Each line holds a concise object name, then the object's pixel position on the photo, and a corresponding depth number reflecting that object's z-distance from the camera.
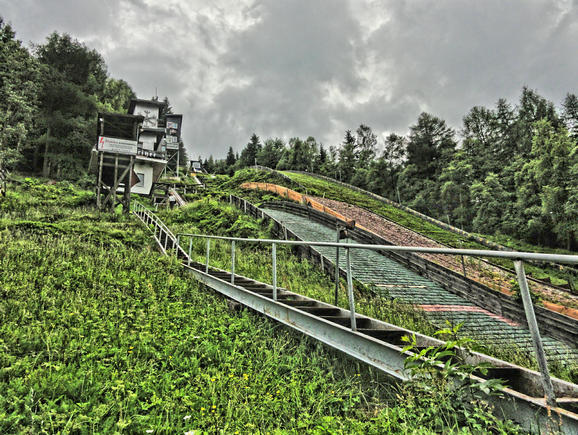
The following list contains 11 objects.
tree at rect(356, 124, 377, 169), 78.69
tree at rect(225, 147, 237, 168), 93.00
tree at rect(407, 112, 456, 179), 59.03
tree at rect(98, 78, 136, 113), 49.06
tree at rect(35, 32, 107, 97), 36.62
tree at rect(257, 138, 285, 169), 81.00
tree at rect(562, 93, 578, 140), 43.91
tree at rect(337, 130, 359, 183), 69.06
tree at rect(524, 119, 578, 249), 27.89
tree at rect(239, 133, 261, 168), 86.62
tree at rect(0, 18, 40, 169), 26.31
